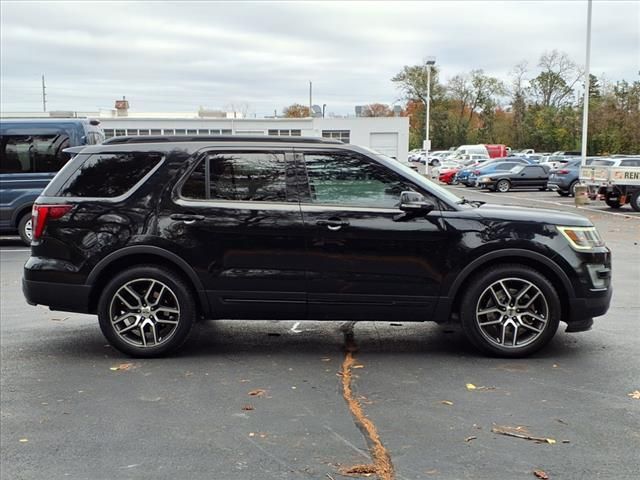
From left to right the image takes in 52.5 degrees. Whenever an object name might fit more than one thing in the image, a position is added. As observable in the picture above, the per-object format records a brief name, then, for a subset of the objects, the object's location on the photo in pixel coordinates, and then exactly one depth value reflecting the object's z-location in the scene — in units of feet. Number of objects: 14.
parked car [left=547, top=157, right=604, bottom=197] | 91.71
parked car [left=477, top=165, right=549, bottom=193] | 105.19
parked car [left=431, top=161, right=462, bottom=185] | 135.58
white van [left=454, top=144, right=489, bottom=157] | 192.20
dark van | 39.91
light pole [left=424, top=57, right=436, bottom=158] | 146.72
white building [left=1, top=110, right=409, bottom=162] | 156.15
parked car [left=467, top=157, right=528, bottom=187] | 108.27
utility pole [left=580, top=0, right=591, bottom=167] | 81.97
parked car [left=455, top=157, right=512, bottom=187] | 121.07
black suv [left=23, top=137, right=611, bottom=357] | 17.22
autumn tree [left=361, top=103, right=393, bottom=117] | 313.94
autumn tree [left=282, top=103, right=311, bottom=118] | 311.60
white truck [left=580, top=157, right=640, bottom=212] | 65.00
